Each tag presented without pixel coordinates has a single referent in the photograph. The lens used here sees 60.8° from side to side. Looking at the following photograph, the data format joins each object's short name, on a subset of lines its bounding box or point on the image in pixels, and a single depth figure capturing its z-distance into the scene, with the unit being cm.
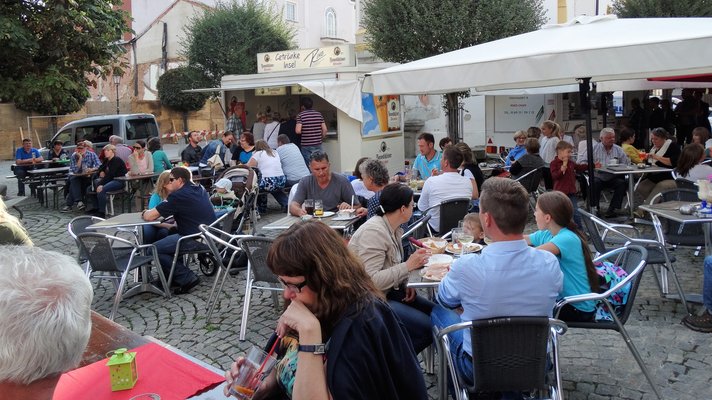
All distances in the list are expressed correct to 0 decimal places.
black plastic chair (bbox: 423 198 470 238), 603
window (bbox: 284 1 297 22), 3572
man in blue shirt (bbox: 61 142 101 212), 1179
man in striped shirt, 1236
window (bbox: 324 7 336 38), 3875
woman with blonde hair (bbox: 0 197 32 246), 362
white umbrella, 487
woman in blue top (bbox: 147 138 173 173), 1157
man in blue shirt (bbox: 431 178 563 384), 287
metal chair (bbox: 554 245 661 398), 334
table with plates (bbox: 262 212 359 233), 549
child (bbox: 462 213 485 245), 450
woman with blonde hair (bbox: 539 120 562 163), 1023
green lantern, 235
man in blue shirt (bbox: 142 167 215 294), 598
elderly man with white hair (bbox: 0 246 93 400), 153
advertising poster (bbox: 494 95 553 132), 1498
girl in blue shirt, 348
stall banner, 1295
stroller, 732
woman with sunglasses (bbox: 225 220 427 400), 196
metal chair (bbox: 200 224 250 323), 528
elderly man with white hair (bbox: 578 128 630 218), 902
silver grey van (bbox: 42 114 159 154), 1598
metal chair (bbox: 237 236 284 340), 474
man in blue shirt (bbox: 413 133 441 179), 845
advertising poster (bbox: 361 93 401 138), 1307
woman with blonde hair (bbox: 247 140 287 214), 1038
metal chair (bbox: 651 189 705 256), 539
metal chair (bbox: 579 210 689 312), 474
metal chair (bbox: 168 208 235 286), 595
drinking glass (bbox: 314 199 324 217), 594
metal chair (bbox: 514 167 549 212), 838
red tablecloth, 233
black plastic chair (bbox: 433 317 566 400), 270
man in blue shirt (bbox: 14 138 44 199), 1405
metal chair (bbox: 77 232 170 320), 539
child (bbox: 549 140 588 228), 750
